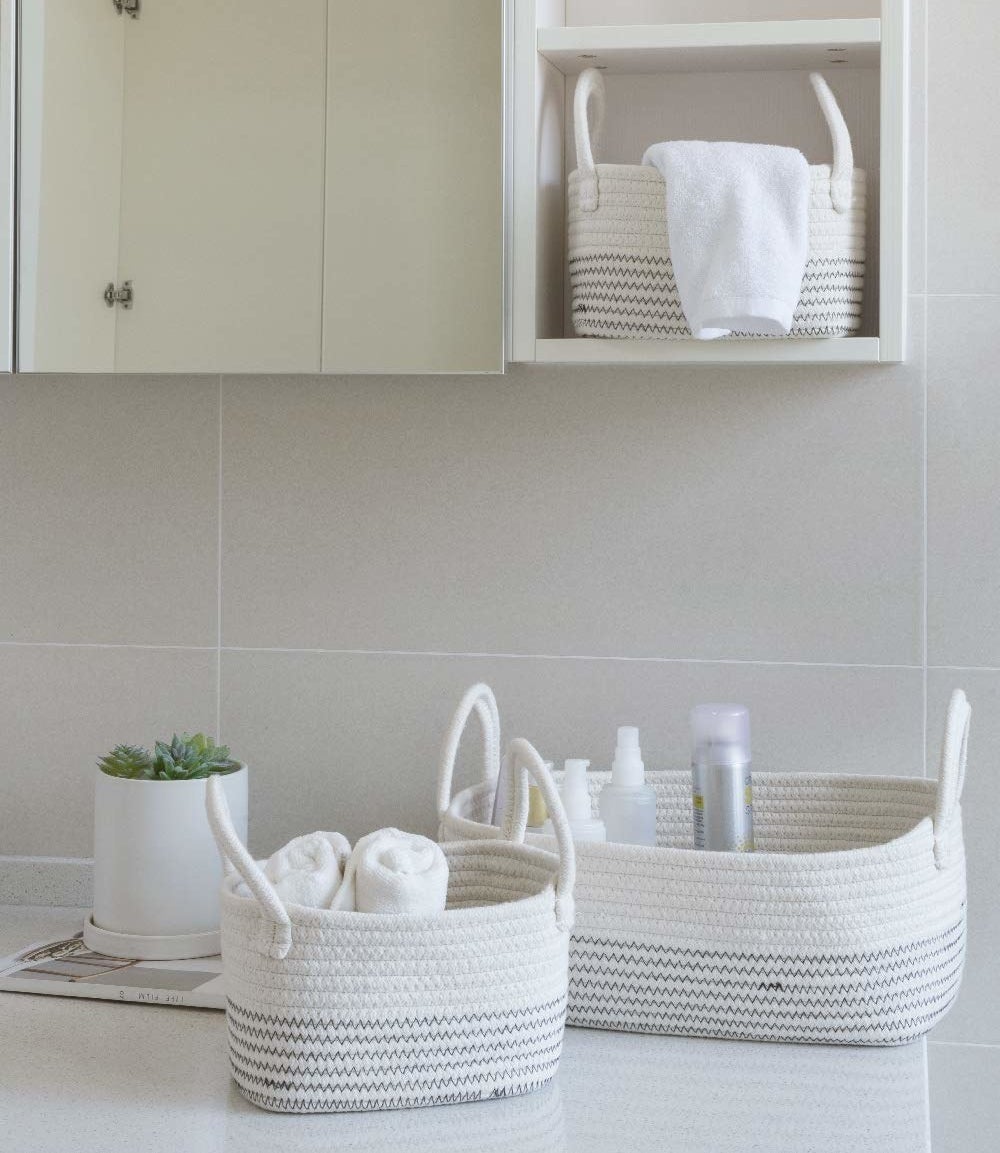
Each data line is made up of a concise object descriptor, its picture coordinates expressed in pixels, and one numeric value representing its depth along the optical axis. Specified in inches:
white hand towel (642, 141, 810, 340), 88.8
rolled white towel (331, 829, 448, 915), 82.4
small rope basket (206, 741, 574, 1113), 80.9
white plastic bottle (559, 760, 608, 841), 89.0
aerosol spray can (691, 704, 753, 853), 89.5
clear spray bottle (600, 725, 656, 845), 90.6
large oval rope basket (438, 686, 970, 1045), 84.9
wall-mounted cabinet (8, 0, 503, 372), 93.4
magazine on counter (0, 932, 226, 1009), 89.4
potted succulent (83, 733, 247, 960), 92.2
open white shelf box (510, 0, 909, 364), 91.1
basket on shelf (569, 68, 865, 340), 91.1
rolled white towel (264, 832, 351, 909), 82.7
